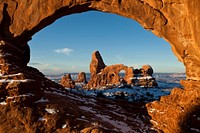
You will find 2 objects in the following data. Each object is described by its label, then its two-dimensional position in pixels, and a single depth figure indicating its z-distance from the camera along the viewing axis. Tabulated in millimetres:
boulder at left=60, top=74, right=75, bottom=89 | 45738
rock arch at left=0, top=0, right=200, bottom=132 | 11389
